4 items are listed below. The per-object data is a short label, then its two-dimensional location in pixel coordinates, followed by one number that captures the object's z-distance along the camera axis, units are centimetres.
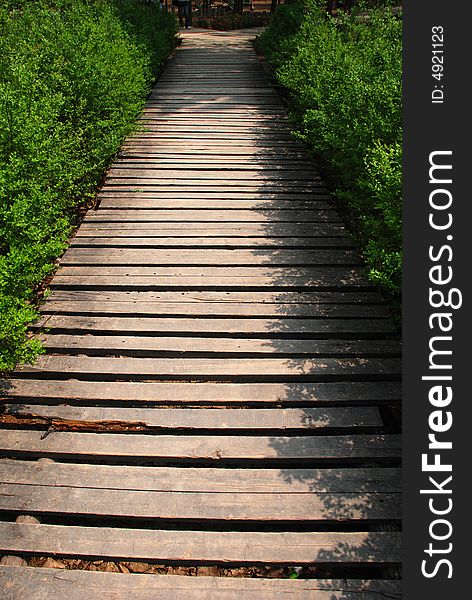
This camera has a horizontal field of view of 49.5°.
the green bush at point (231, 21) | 2027
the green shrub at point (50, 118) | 371
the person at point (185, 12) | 1849
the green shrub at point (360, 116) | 383
